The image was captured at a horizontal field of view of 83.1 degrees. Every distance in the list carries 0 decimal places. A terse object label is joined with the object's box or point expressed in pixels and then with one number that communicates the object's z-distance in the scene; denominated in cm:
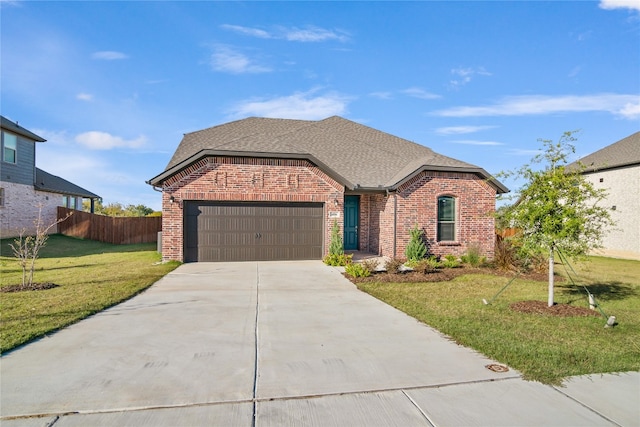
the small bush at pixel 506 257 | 1226
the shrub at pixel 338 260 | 1256
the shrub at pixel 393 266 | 1075
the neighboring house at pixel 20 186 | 1958
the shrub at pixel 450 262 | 1280
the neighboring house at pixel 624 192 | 1780
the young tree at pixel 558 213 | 680
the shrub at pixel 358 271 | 1029
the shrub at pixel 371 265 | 1045
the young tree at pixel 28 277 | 846
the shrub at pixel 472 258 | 1297
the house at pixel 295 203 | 1298
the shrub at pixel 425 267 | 1099
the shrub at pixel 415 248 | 1335
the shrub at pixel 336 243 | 1313
